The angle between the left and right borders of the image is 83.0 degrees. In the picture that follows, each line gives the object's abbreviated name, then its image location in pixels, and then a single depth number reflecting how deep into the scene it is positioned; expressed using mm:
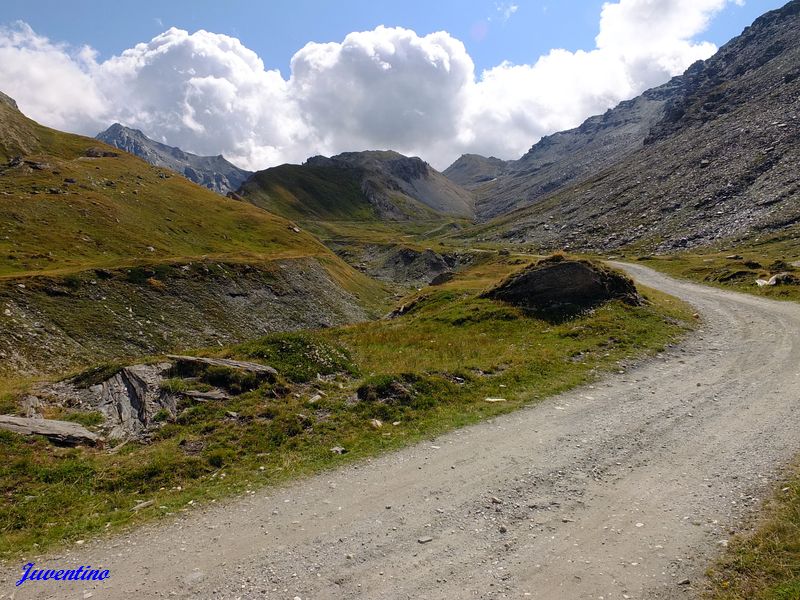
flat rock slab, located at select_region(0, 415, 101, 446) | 14328
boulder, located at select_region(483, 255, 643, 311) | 33594
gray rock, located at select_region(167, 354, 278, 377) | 19203
